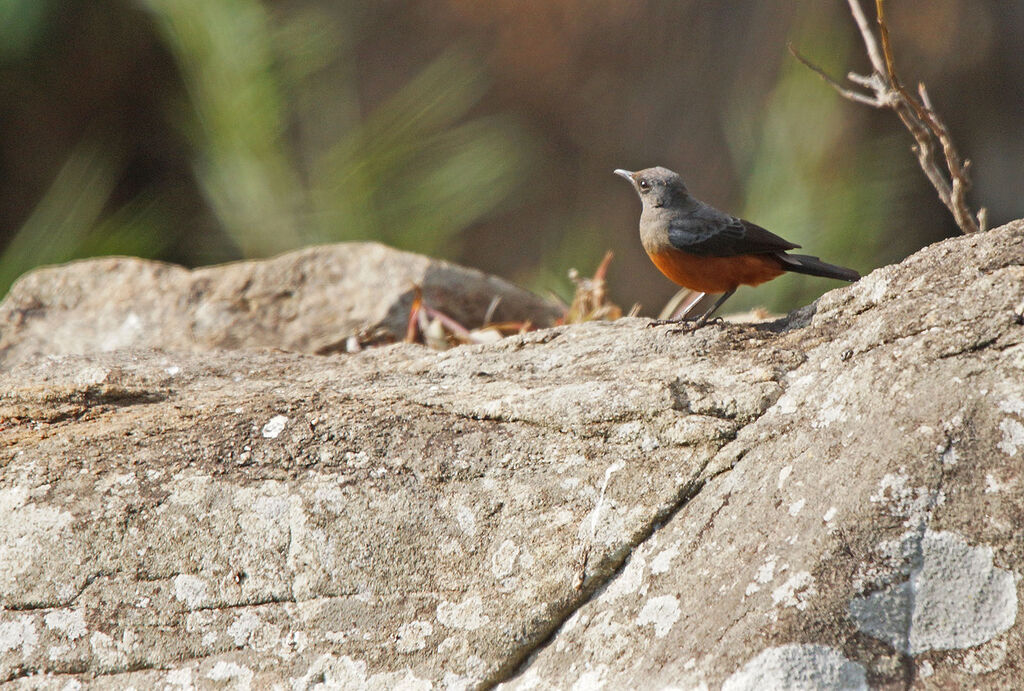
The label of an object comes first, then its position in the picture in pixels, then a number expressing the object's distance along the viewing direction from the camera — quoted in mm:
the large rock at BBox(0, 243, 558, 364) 8984
